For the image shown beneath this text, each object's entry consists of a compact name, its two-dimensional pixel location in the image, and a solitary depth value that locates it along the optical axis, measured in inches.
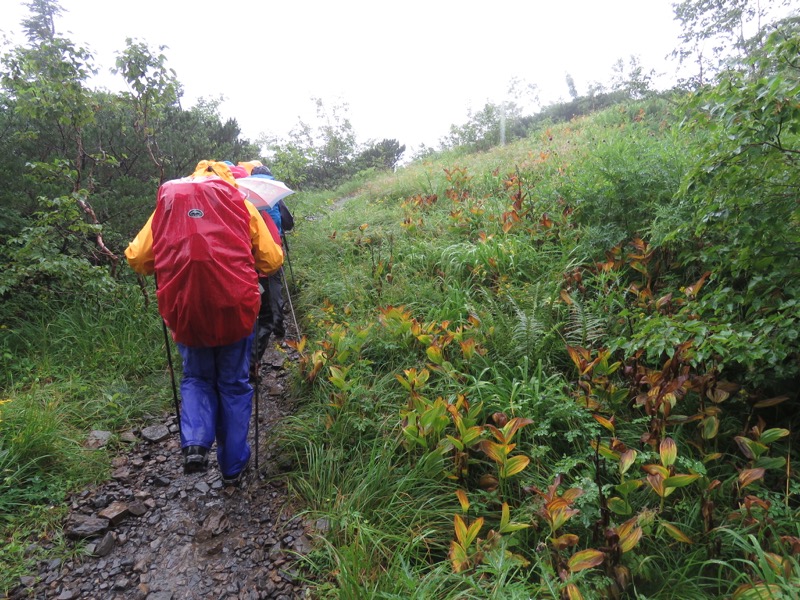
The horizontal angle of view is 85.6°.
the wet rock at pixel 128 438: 140.8
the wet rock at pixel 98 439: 135.1
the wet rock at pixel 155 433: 142.9
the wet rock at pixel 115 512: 110.0
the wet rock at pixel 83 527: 105.0
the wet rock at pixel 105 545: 101.8
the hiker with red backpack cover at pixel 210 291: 98.3
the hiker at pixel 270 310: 178.7
